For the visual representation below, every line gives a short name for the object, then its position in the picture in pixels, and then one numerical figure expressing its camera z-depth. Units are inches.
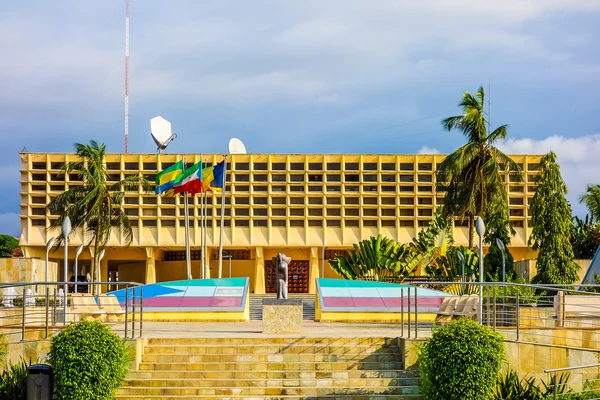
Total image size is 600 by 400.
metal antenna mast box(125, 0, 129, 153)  2427.7
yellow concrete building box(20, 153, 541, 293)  2337.6
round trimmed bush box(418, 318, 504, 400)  531.8
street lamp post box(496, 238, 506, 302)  1233.9
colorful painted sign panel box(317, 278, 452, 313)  1011.3
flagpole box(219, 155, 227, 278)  1509.4
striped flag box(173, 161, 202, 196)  1473.9
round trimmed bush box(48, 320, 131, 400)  542.6
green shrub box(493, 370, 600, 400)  565.0
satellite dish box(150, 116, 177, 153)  2303.2
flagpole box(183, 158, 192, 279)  1598.2
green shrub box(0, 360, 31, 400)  565.6
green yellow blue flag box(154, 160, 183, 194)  1502.2
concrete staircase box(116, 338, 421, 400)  585.6
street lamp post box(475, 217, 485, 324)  828.6
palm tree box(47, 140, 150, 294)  1652.3
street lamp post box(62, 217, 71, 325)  1013.2
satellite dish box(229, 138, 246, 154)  2386.4
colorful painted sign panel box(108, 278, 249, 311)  1024.2
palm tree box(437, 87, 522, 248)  1430.9
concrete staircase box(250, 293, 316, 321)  1219.9
